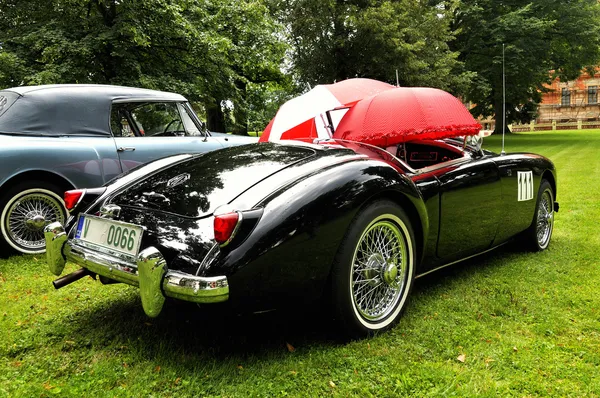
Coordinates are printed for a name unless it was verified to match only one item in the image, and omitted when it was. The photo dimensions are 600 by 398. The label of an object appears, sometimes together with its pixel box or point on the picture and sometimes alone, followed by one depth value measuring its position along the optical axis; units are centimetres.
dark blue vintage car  435
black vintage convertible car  221
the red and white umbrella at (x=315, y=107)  378
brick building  5831
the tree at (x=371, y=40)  1972
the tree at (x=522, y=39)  2436
